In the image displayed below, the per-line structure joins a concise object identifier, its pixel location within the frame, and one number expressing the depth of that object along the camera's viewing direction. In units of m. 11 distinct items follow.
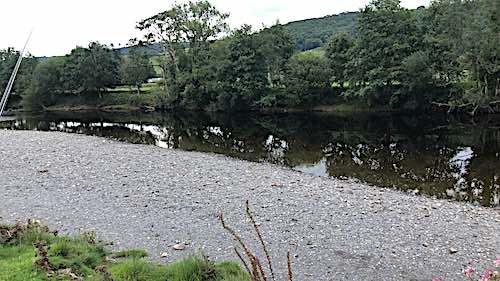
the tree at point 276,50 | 52.31
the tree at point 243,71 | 52.00
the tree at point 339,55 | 50.91
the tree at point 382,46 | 46.09
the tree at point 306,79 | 50.81
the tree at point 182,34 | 57.94
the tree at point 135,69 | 65.38
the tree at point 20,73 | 69.19
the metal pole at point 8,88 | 3.63
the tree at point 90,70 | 68.62
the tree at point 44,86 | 68.44
